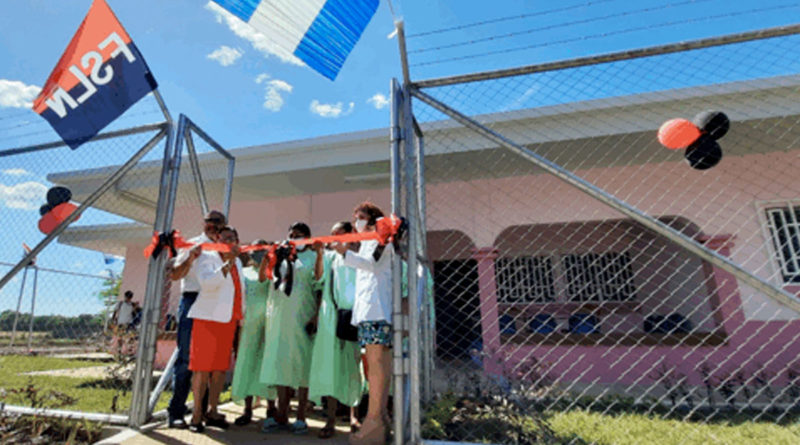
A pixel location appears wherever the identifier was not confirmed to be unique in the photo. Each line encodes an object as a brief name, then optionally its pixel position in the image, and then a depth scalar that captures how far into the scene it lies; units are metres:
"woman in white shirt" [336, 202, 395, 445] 2.56
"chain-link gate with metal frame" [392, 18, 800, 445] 1.94
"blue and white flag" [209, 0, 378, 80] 2.71
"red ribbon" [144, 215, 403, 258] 2.40
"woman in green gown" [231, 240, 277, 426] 3.15
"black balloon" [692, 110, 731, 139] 2.89
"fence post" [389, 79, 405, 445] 2.20
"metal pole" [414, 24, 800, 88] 2.19
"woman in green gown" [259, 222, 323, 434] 2.94
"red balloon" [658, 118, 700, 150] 2.95
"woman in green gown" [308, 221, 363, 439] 2.85
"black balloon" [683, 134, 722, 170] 3.05
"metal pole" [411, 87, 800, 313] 1.87
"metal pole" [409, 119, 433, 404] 3.39
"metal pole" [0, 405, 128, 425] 2.88
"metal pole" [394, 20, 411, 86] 2.39
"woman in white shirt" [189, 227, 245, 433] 2.83
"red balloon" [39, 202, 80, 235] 5.21
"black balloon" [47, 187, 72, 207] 6.21
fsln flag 3.11
